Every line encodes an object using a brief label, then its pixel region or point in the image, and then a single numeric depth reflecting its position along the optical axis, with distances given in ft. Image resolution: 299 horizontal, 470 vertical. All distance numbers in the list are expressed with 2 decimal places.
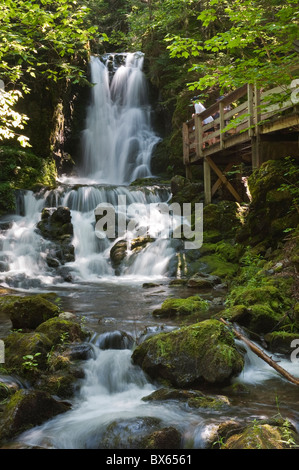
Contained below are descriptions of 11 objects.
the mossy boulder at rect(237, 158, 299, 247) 28.73
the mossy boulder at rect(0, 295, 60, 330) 19.25
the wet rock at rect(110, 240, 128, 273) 38.90
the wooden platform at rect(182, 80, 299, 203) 26.55
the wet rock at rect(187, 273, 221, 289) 29.84
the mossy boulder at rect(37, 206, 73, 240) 42.22
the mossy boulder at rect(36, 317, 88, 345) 17.04
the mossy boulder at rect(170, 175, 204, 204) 46.96
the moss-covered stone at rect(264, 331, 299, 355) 16.96
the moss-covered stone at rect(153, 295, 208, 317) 22.29
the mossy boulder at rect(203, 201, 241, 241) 38.83
